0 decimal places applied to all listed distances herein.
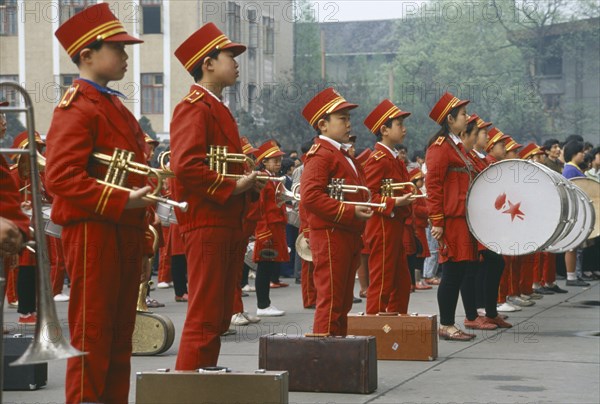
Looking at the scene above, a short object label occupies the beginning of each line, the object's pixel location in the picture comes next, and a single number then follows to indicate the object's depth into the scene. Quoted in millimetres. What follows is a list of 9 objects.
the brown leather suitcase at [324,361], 8594
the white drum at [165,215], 13430
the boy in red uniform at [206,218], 7172
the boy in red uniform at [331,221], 8984
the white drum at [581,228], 14688
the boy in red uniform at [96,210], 5992
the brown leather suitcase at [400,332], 10180
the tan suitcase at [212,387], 6680
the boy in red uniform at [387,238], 10711
